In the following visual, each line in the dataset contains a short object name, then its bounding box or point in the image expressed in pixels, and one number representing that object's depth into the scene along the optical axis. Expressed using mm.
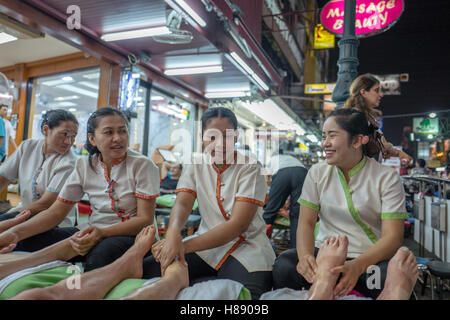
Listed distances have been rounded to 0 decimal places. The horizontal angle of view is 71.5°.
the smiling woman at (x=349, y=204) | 1515
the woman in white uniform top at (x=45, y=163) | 2309
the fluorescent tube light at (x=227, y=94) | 8400
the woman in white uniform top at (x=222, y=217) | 1662
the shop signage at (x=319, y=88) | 9531
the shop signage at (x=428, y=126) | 17234
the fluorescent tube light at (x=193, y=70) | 6743
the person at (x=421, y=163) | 9355
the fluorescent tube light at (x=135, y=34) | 4902
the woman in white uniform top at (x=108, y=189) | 1996
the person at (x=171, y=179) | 5355
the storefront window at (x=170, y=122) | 8338
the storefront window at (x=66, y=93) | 7061
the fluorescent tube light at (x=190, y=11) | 3945
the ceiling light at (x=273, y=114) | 9941
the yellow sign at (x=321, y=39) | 9141
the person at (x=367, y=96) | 2509
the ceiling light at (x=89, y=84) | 7660
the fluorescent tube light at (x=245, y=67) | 5685
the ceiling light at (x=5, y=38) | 5027
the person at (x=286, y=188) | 3357
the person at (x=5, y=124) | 5362
